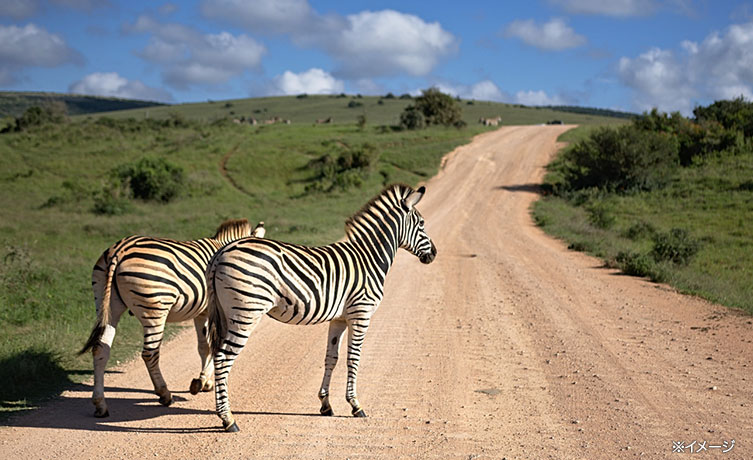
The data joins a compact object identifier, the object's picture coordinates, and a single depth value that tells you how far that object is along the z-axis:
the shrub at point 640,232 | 21.12
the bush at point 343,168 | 35.75
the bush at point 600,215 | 23.31
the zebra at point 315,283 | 5.77
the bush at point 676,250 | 16.50
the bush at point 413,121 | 53.56
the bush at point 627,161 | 30.52
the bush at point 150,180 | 33.00
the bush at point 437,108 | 56.88
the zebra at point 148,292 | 6.38
